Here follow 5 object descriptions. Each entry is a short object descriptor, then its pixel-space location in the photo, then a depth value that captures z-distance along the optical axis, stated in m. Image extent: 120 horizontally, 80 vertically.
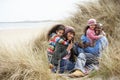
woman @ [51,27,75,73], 8.43
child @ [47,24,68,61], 8.60
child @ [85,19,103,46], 8.85
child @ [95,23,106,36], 8.99
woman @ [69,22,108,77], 8.09
